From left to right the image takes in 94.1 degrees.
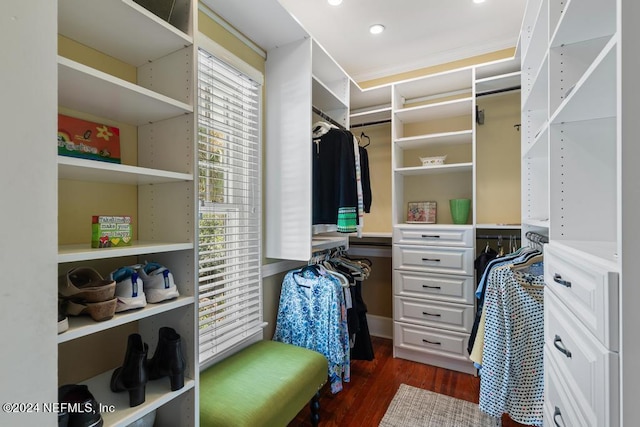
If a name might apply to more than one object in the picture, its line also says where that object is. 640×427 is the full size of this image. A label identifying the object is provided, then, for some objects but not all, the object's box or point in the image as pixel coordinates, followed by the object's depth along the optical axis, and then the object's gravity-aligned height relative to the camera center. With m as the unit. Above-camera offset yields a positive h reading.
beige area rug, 1.88 -1.33
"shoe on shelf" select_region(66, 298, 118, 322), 0.94 -0.30
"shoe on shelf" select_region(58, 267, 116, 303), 0.94 -0.24
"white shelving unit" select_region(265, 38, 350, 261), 2.05 +0.45
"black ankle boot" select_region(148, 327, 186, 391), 1.13 -0.57
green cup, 2.72 +0.03
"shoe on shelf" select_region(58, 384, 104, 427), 0.87 -0.59
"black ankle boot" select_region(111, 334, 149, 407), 1.03 -0.57
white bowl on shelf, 2.73 +0.49
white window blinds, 1.73 +0.05
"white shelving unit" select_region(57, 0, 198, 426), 1.01 +0.26
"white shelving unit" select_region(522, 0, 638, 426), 0.67 -0.02
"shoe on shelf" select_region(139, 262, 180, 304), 1.15 -0.28
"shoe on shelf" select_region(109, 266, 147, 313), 1.04 -0.27
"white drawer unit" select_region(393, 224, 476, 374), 2.46 -0.69
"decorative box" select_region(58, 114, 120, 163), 1.08 +0.29
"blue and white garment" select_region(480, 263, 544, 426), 1.54 -0.73
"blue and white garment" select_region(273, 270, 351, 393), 1.95 -0.73
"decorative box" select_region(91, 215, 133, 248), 1.03 -0.06
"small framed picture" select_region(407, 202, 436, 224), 2.96 +0.00
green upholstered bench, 1.31 -0.86
